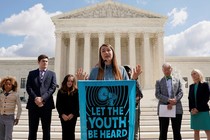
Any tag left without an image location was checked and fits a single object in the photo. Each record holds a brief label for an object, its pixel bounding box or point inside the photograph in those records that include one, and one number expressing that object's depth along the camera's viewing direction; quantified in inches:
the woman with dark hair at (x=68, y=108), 246.4
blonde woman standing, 253.8
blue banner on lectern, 116.3
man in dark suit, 235.6
